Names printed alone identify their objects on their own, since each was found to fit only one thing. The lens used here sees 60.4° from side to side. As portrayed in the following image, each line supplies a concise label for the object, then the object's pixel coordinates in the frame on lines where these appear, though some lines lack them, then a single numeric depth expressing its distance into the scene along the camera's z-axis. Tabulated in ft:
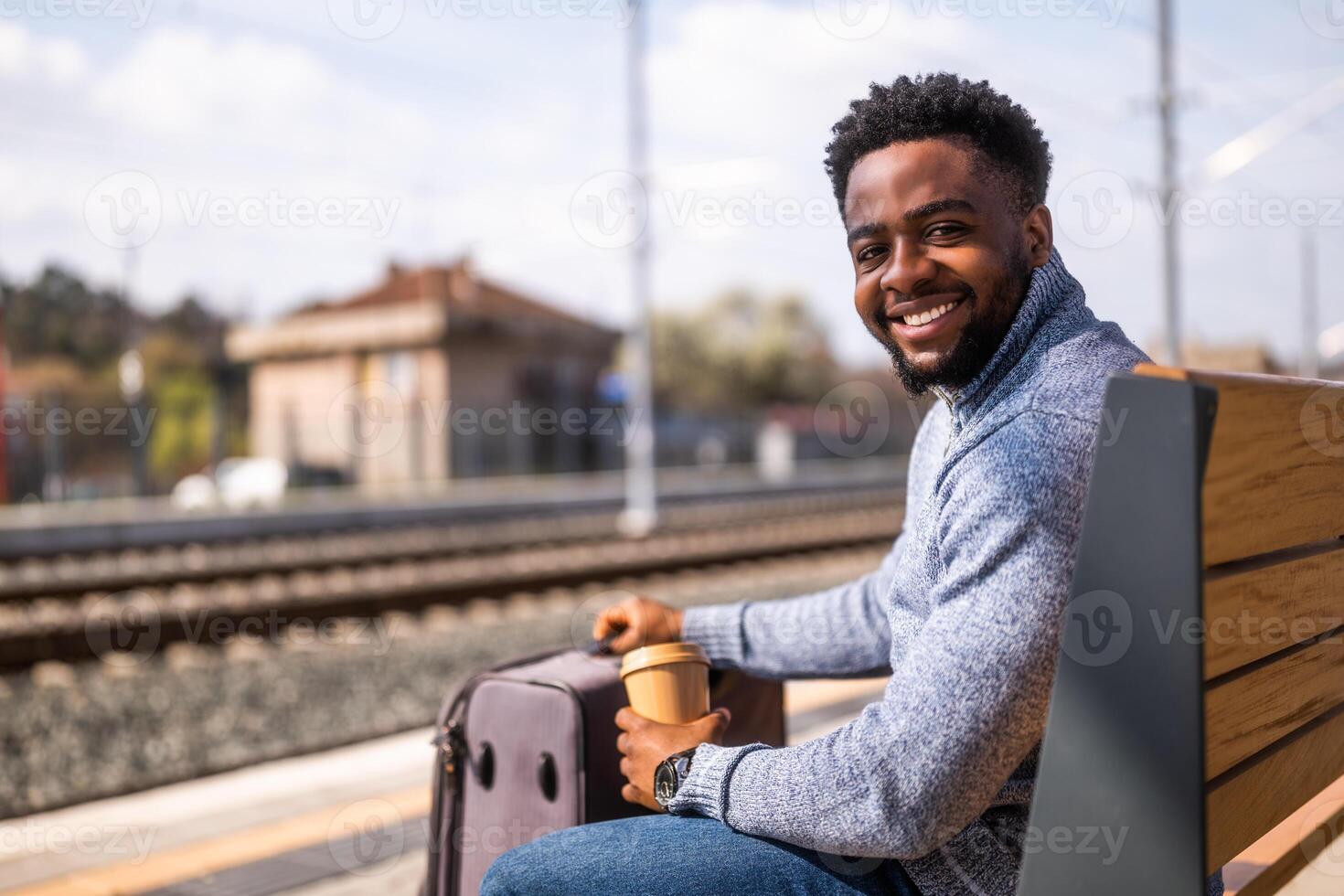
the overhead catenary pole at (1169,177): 33.73
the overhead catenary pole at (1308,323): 87.40
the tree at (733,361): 180.86
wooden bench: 4.23
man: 4.52
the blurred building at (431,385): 99.09
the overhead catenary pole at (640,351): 55.11
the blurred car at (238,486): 80.84
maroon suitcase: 6.79
